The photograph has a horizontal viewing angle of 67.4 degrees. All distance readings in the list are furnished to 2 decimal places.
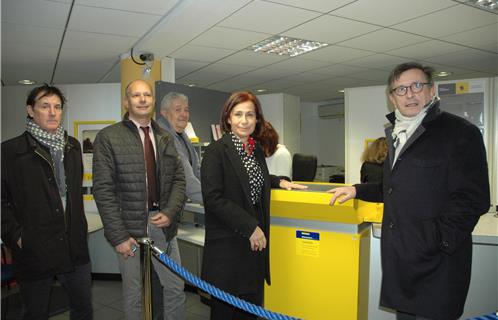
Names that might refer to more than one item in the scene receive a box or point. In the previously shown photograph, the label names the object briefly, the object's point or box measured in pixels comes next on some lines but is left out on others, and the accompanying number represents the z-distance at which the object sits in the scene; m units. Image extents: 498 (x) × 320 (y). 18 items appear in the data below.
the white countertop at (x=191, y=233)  2.93
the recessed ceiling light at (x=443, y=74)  5.28
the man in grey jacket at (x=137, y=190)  1.83
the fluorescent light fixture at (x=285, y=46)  3.75
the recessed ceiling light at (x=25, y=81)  5.25
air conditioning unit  8.23
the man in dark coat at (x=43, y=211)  1.80
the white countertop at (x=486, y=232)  1.95
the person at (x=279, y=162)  3.47
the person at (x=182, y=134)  2.36
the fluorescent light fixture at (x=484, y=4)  2.78
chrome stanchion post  1.80
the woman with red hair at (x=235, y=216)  1.72
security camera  3.89
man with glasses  1.40
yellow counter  1.93
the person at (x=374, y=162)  3.69
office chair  5.29
